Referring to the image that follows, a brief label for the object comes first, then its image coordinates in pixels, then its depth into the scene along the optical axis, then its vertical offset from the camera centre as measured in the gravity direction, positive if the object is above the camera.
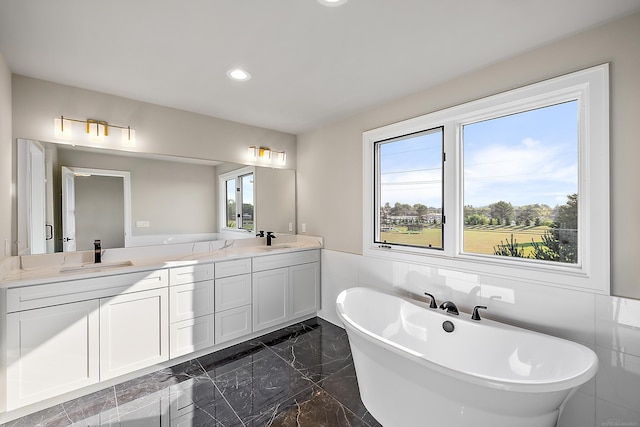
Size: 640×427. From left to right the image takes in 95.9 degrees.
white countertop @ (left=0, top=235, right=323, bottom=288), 2.09 -0.44
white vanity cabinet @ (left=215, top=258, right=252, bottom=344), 2.85 -0.89
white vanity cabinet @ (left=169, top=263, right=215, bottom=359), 2.58 -0.89
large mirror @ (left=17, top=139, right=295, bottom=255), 2.37 +0.14
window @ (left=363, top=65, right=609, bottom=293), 1.77 +0.21
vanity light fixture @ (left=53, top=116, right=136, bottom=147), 2.46 +0.75
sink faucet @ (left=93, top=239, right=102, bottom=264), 2.57 -0.34
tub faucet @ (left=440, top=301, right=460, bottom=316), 2.22 -0.74
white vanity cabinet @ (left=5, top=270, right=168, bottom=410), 1.95 -0.89
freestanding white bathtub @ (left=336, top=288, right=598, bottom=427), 1.32 -0.91
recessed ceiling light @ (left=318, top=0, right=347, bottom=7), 1.53 +1.12
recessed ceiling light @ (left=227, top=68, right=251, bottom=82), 2.30 +1.13
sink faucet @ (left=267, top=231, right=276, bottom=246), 3.77 -0.32
